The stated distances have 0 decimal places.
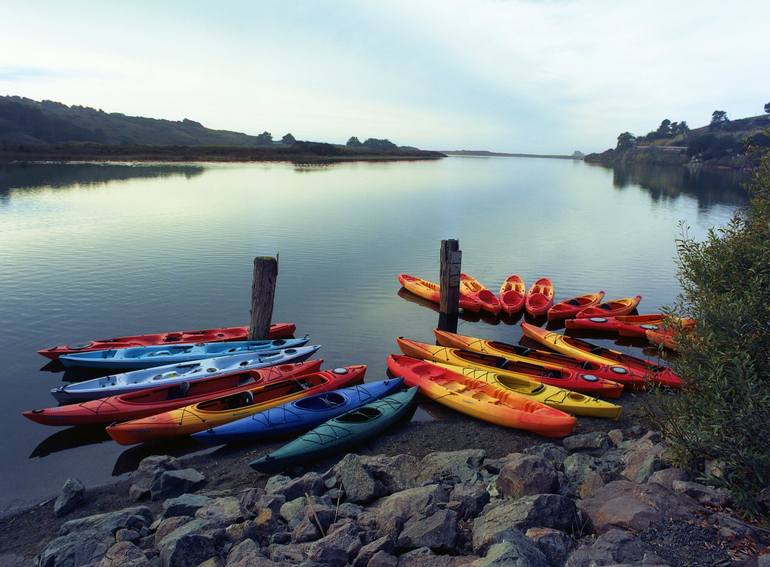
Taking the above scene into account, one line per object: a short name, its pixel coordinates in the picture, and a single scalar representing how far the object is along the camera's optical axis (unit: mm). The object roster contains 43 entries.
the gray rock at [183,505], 7570
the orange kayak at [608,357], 12591
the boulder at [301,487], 7805
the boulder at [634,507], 5492
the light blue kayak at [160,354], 13516
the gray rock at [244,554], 5691
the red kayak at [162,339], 13969
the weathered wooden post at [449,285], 18000
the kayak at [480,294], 19828
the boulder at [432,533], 5688
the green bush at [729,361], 6039
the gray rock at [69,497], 8312
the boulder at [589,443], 9625
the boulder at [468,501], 6543
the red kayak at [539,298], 19344
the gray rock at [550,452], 8846
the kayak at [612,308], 18516
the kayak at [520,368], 12398
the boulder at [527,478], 6801
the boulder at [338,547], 5602
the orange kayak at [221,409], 10320
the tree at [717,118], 172625
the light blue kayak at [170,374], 11812
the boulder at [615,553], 4773
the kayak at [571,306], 19031
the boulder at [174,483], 8594
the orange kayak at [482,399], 10453
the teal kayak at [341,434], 9242
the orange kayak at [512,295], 19625
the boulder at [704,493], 5934
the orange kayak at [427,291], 20141
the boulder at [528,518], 5617
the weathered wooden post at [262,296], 14562
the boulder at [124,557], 5979
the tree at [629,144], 196438
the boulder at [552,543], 5094
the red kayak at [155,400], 10883
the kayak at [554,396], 11312
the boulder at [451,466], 8246
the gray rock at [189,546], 5923
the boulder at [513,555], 4723
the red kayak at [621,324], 17375
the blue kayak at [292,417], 10148
